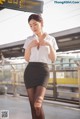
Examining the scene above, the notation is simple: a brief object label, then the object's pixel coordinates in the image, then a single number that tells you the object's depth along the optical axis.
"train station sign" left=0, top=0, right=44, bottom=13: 4.24
